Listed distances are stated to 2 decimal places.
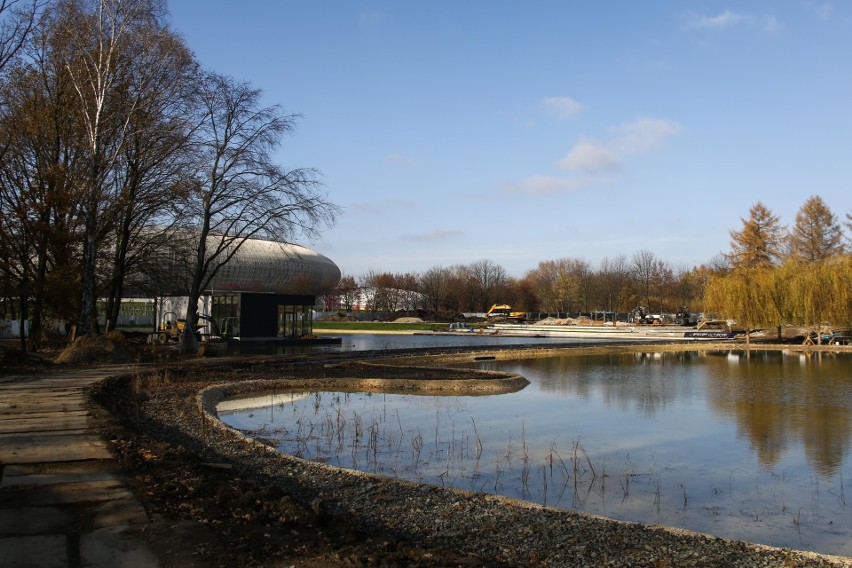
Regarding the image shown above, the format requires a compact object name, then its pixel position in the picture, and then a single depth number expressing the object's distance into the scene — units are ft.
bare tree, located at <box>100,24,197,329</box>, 69.97
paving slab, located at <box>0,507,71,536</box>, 15.89
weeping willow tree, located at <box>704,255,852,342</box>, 111.45
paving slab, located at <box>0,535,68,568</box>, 13.76
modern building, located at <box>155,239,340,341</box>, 116.88
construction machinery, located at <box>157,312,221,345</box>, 108.92
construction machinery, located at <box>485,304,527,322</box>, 263.47
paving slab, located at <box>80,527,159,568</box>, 13.92
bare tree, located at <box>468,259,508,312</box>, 305.32
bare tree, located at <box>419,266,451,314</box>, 302.66
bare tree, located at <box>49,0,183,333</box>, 64.34
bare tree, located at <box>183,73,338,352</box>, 80.69
